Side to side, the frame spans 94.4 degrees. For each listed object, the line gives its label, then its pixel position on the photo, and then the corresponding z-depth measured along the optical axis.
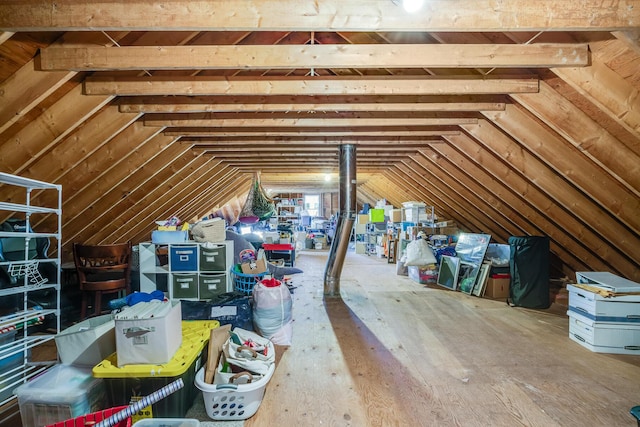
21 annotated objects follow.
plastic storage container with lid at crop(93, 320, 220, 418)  1.57
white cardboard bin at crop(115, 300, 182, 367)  1.60
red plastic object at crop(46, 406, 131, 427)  1.28
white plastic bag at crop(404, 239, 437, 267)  4.96
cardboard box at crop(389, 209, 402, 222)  7.09
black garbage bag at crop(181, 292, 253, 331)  2.70
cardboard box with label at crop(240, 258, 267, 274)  3.26
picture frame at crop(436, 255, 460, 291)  4.63
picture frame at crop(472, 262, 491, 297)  4.27
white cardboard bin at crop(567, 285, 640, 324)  2.51
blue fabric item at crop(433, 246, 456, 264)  5.07
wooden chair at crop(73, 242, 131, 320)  2.86
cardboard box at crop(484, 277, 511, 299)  4.27
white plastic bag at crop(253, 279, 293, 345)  2.60
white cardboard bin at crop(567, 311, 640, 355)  2.53
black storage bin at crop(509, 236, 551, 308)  3.69
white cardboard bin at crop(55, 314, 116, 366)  1.74
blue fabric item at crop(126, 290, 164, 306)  2.25
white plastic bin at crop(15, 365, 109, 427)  1.48
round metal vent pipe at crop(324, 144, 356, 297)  4.04
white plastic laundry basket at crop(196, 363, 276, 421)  1.67
